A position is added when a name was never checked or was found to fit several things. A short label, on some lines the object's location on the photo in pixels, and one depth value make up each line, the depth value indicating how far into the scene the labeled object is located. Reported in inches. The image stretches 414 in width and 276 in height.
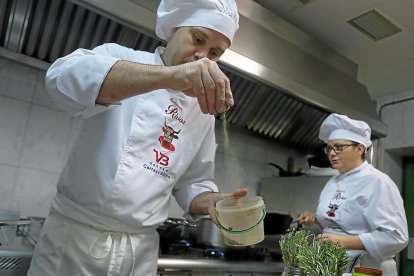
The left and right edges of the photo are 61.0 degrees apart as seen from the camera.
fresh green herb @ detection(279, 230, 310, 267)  24.0
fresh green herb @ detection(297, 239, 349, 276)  21.9
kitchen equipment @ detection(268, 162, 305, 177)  96.7
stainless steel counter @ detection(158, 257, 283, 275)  51.0
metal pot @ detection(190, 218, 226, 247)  67.2
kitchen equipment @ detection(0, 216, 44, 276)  37.7
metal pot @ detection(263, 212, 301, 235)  70.7
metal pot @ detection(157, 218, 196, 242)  64.1
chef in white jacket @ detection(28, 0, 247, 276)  26.5
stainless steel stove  52.4
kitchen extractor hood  56.5
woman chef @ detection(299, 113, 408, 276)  61.1
